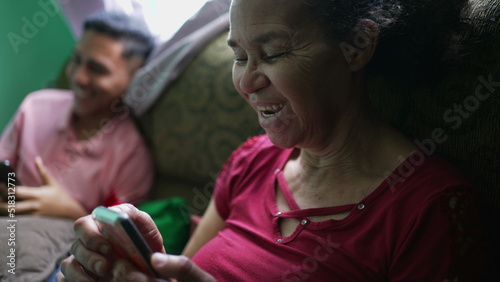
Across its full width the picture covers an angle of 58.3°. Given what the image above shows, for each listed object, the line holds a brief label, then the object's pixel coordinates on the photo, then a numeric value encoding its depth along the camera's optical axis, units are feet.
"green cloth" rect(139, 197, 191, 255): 4.23
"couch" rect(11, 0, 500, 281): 2.77
